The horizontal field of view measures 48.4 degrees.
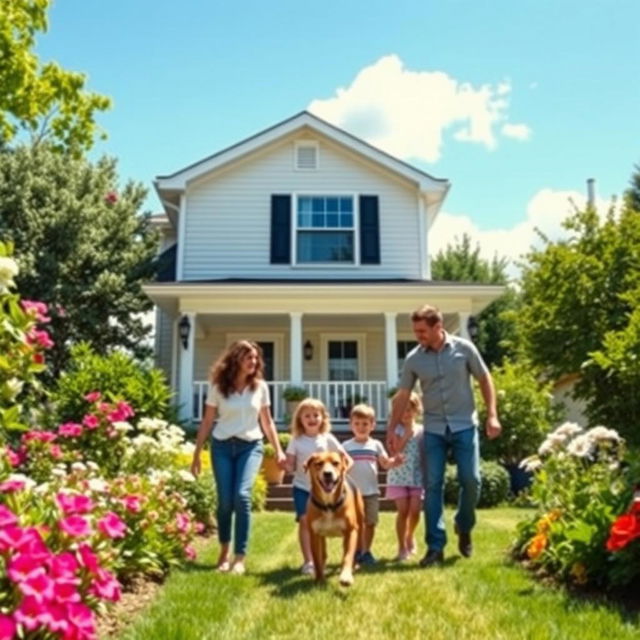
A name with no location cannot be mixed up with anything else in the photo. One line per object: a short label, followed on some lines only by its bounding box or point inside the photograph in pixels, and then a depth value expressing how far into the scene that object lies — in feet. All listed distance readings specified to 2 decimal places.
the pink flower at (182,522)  16.96
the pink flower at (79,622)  6.86
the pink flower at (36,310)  11.02
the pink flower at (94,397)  24.41
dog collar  14.96
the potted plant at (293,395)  44.80
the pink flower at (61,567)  7.02
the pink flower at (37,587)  6.63
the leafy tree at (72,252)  53.52
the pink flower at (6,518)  7.19
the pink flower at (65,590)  6.88
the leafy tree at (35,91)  43.47
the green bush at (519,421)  39.45
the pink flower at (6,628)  6.42
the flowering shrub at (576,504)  13.14
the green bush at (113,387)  37.60
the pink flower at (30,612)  6.56
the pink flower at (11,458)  10.27
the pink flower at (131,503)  13.48
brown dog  14.80
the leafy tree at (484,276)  87.92
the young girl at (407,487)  18.61
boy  18.30
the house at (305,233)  51.93
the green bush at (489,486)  32.78
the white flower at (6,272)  9.86
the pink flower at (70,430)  21.93
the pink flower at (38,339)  11.51
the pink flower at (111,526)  9.30
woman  16.83
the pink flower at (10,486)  8.96
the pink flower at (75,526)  8.29
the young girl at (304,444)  17.17
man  17.22
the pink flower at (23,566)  6.70
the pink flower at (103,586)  8.19
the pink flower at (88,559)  8.26
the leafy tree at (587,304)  29.25
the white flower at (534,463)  17.51
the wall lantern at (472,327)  47.09
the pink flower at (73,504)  8.89
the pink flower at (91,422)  22.89
